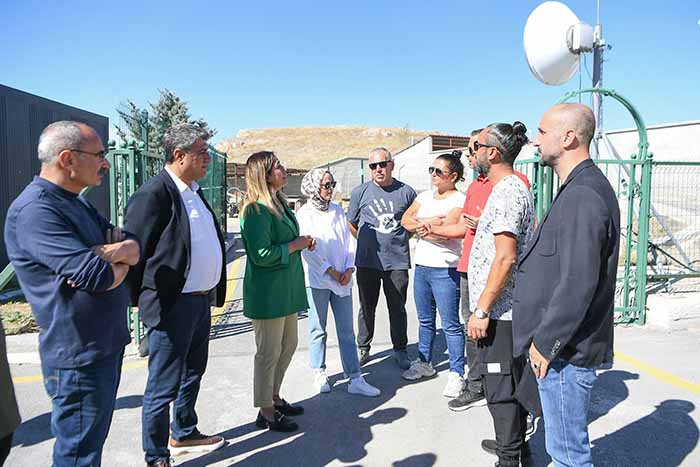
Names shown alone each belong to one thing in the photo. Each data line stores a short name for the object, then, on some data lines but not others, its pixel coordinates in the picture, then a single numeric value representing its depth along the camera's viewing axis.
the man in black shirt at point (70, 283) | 2.05
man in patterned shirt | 2.63
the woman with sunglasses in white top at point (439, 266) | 4.08
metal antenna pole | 6.70
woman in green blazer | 3.28
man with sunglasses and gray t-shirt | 4.59
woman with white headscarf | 3.99
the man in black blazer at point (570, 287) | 1.97
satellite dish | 6.66
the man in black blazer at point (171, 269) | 2.70
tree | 27.82
